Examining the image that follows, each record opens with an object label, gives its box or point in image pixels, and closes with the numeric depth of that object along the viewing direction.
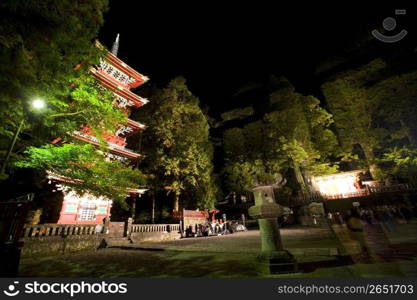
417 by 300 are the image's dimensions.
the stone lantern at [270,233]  3.62
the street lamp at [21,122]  4.91
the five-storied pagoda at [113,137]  12.98
